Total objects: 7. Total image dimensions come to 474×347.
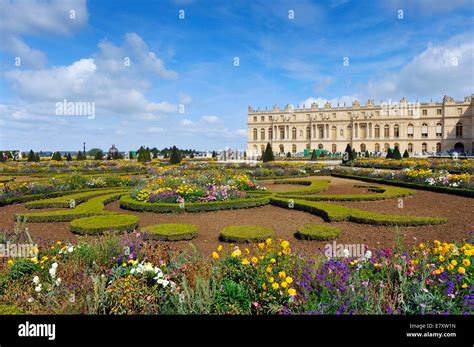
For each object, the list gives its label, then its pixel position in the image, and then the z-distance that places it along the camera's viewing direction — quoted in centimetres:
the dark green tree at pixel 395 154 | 3127
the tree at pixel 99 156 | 3521
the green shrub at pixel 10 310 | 321
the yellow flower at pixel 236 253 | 358
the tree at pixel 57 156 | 3316
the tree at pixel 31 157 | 3228
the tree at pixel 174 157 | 2662
